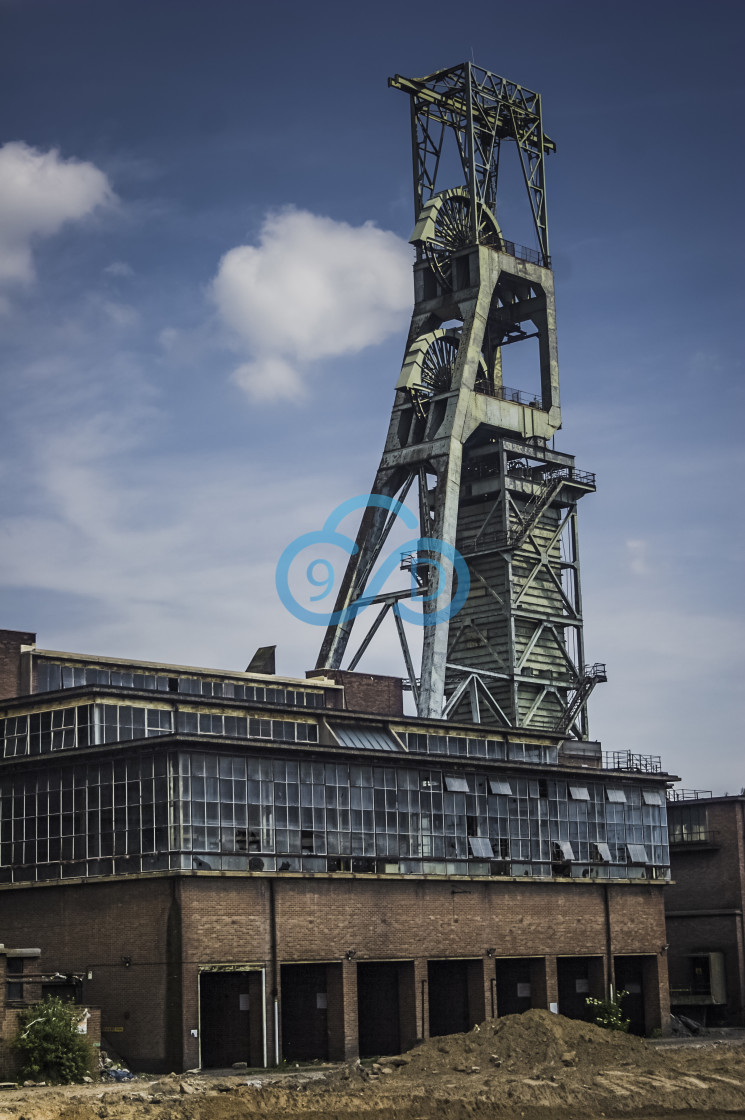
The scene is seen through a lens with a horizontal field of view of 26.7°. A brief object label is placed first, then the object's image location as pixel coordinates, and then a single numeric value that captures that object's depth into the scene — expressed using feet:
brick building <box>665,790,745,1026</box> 212.64
